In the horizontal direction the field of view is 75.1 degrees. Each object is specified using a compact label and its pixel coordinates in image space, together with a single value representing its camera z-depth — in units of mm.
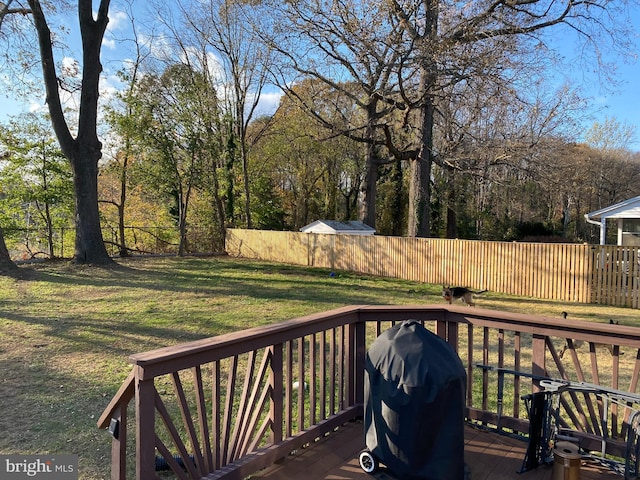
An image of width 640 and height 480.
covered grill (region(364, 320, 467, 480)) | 1941
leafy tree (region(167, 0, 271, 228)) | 20258
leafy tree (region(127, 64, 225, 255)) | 17422
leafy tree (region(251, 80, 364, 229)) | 25391
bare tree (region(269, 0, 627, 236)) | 9797
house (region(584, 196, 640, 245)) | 15594
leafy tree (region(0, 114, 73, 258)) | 14742
